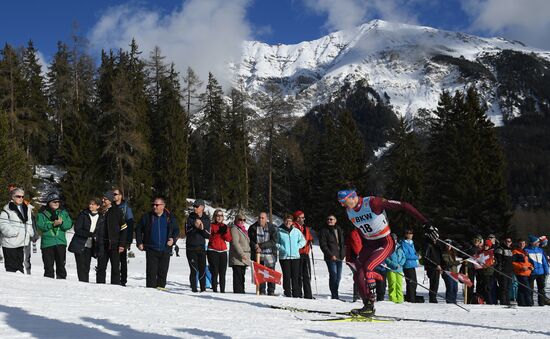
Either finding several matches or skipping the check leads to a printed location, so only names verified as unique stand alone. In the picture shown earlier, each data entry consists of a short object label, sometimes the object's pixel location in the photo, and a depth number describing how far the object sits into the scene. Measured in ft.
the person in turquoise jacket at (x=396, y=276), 40.42
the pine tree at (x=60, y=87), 171.63
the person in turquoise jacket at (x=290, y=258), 40.09
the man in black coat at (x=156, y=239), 34.30
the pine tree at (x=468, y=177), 121.60
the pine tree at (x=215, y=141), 185.06
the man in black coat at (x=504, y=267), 41.73
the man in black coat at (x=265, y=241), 40.70
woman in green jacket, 34.68
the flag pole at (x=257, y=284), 39.38
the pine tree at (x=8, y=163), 88.95
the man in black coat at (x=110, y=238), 35.55
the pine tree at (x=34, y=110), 144.25
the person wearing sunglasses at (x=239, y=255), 40.55
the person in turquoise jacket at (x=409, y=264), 43.45
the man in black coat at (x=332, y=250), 41.83
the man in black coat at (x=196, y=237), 37.35
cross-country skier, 23.94
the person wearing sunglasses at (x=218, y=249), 38.70
